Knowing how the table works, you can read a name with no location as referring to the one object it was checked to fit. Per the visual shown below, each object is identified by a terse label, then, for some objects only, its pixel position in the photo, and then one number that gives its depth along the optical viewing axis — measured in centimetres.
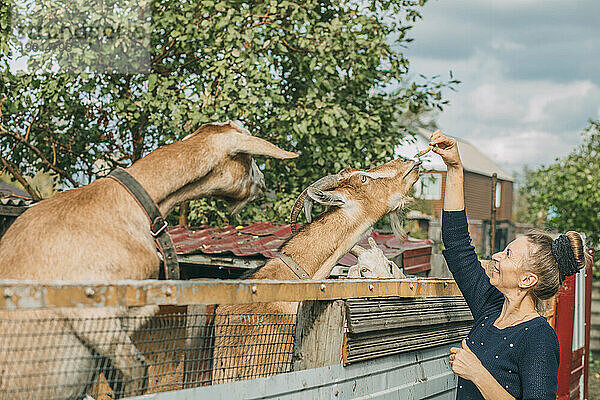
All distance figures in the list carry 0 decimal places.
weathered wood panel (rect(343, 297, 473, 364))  320
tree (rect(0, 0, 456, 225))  920
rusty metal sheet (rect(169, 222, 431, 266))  564
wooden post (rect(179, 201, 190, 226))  1022
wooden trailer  219
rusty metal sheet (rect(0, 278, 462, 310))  193
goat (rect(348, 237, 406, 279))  473
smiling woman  273
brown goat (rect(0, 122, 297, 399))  233
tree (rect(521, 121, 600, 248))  1559
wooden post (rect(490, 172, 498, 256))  1204
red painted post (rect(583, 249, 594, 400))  791
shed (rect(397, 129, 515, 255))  4183
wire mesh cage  229
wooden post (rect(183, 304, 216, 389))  276
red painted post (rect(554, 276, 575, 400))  637
